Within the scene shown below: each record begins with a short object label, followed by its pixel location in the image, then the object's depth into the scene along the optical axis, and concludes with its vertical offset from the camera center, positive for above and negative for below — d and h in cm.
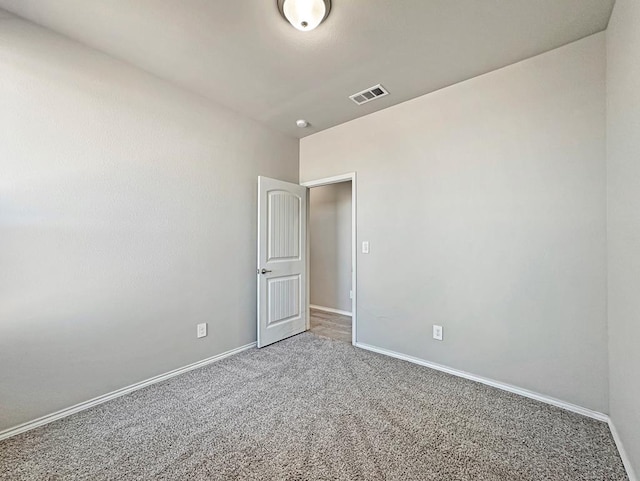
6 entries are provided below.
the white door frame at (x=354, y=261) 306 -22
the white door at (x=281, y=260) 303 -22
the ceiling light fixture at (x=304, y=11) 154 +136
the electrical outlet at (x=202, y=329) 258 -84
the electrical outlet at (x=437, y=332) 248 -84
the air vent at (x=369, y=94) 249 +141
